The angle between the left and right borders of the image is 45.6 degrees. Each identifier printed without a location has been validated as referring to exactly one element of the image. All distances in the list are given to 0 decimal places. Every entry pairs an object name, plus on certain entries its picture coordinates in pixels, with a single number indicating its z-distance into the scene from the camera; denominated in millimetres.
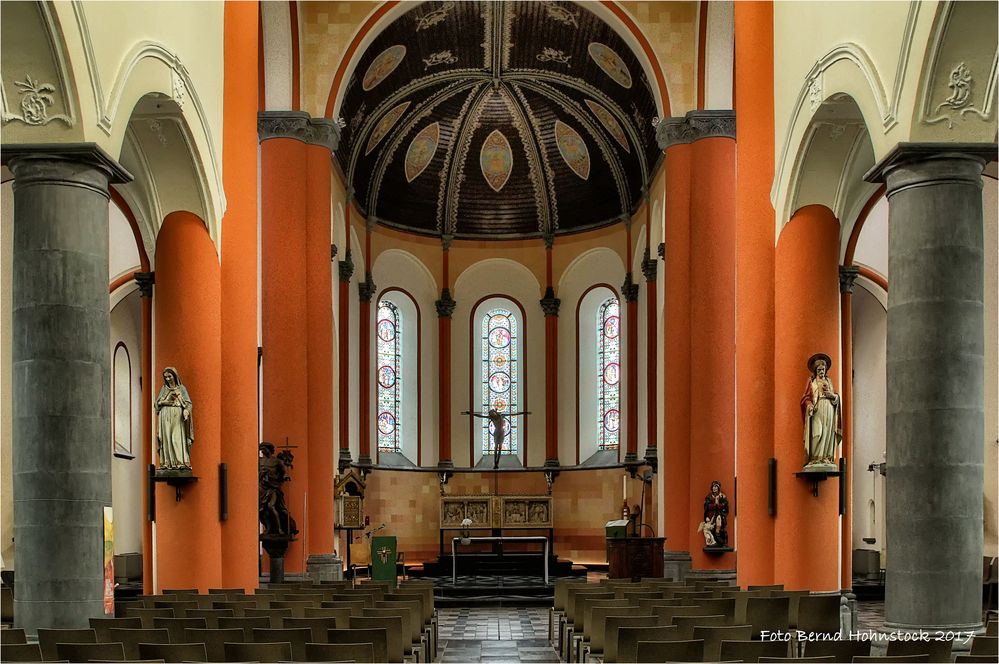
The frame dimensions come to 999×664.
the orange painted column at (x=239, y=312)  14711
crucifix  28789
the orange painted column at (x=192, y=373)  13828
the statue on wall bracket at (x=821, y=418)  12781
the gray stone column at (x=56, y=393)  9328
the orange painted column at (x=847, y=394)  15633
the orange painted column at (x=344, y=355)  25703
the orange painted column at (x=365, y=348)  28000
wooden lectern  19484
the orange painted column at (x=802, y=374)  13188
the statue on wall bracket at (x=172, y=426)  13383
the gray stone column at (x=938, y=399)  9281
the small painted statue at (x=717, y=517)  19031
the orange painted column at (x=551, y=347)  30031
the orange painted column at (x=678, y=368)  20562
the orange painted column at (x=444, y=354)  29984
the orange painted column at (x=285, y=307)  19719
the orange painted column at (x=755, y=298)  13984
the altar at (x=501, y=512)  27312
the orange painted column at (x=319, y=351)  20219
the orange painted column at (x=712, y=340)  19859
